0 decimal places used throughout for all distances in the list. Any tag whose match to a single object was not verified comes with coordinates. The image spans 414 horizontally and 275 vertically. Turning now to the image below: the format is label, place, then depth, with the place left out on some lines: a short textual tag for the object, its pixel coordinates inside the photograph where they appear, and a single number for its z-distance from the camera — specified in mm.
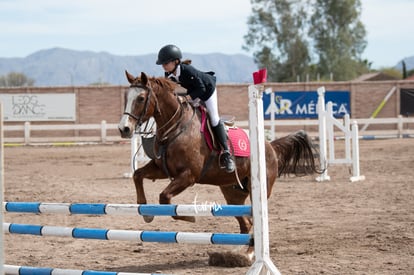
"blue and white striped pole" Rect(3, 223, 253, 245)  10219
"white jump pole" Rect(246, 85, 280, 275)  10055
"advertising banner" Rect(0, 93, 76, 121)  57969
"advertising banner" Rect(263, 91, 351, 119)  57281
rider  13523
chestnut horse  13011
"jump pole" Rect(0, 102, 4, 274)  8578
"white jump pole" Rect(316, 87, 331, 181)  27656
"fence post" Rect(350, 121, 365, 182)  27797
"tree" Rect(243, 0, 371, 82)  110000
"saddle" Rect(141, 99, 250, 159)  13855
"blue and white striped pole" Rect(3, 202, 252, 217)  10305
